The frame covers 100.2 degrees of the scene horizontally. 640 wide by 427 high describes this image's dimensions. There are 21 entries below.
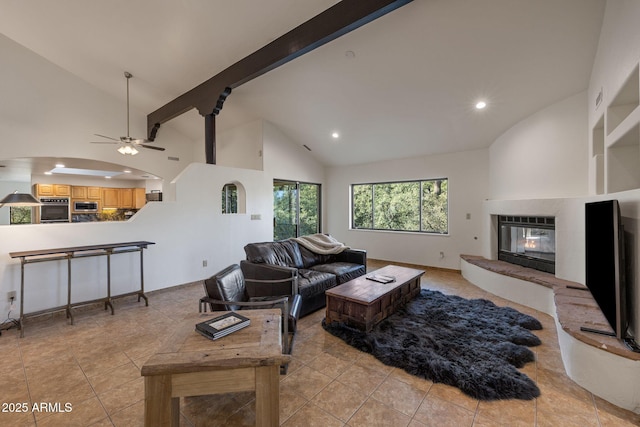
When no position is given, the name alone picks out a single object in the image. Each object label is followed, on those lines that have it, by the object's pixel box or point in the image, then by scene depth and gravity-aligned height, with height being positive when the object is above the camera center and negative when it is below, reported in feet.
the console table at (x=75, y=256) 9.95 -1.74
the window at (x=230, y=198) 18.63 +1.13
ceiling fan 14.14 +3.85
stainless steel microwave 23.99 +0.67
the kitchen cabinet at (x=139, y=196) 28.22 +1.90
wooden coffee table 9.32 -3.22
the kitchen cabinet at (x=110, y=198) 26.30 +1.60
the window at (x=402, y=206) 19.29 +0.69
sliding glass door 20.97 +0.45
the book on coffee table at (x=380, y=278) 11.29 -2.75
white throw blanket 14.97 -1.71
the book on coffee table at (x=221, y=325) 5.15 -2.26
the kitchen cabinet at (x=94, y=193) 25.17 +1.98
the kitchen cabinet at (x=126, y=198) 27.68 +1.66
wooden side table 4.29 -2.65
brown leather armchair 7.57 -2.48
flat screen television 6.35 -1.21
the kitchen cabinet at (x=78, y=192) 23.97 +1.95
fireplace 12.51 -1.37
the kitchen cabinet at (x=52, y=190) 22.15 +2.02
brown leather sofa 10.80 -2.53
